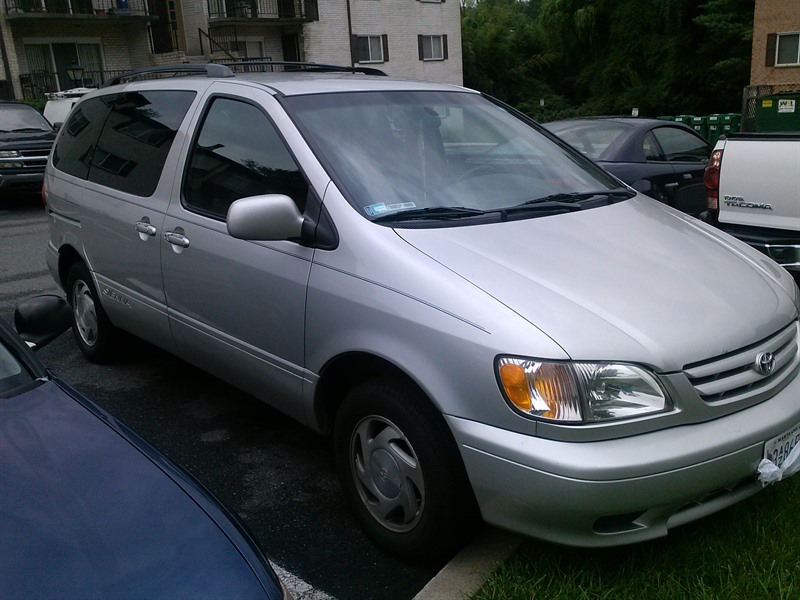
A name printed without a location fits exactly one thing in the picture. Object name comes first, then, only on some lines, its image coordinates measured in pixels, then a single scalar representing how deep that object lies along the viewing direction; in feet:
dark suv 44.65
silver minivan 8.54
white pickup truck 18.67
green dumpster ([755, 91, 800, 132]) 73.72
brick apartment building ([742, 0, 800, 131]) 96.78
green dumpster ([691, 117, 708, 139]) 77.87
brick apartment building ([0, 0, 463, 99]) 89.35
